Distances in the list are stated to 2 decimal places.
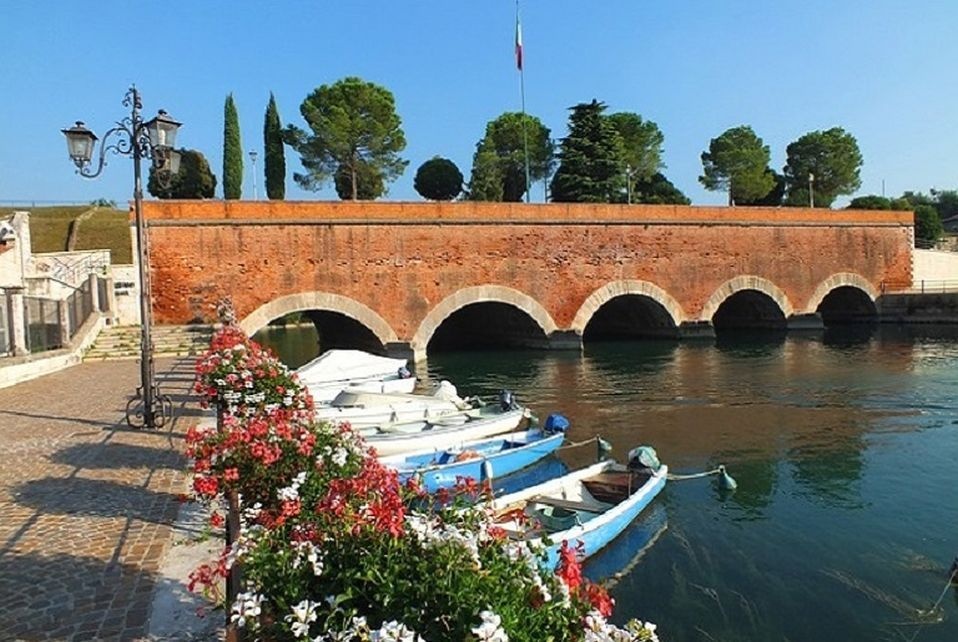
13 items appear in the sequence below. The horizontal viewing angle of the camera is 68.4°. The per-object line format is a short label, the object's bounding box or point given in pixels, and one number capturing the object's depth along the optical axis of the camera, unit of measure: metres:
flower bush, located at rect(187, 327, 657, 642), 2.25
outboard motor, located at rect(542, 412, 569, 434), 12.09
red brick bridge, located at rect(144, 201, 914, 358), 22.42
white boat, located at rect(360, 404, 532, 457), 10.84
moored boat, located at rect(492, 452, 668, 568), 7.50
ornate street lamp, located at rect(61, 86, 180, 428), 9.45
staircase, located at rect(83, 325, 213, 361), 19.61
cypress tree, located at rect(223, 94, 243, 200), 39.25
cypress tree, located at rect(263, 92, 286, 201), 37.72
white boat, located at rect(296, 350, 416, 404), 14.76
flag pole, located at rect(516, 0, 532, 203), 33.38
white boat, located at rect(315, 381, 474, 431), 12.01
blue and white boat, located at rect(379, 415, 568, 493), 9.45
